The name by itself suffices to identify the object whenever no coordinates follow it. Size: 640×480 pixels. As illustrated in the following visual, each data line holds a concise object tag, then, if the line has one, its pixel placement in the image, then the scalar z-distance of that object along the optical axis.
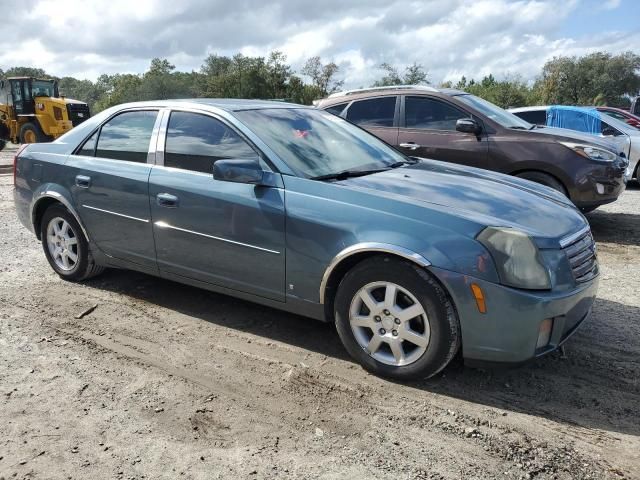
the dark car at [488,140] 6.69
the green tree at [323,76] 54.91
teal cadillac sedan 3.05
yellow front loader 23.33
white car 10.87
